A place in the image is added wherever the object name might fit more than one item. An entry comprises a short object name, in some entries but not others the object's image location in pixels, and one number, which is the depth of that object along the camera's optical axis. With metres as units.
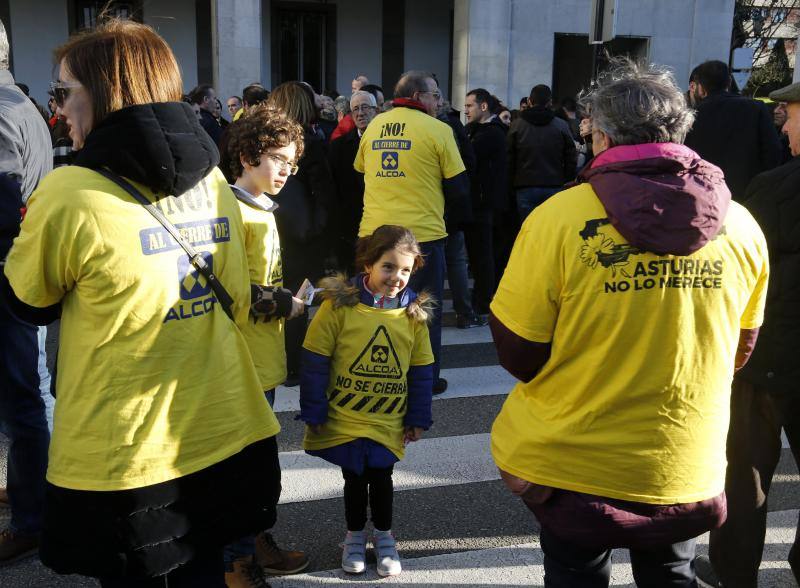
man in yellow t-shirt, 5.09
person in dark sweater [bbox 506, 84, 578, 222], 7.83
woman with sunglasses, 1.92
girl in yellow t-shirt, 3.12
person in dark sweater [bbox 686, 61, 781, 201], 5.78
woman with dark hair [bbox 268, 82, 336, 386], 5.30
